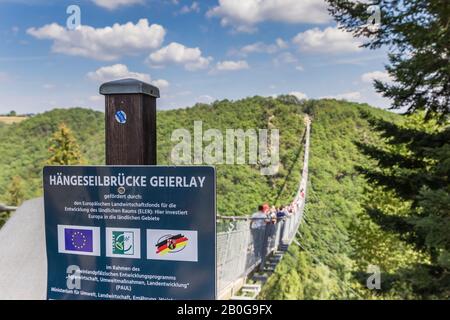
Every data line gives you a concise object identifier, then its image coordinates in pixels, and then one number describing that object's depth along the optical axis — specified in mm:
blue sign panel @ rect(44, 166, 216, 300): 772
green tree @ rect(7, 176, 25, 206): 19156
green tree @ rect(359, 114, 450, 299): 4270
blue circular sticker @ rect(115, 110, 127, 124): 899
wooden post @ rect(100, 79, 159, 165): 890
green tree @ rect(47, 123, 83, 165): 16469
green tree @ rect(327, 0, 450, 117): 3631
